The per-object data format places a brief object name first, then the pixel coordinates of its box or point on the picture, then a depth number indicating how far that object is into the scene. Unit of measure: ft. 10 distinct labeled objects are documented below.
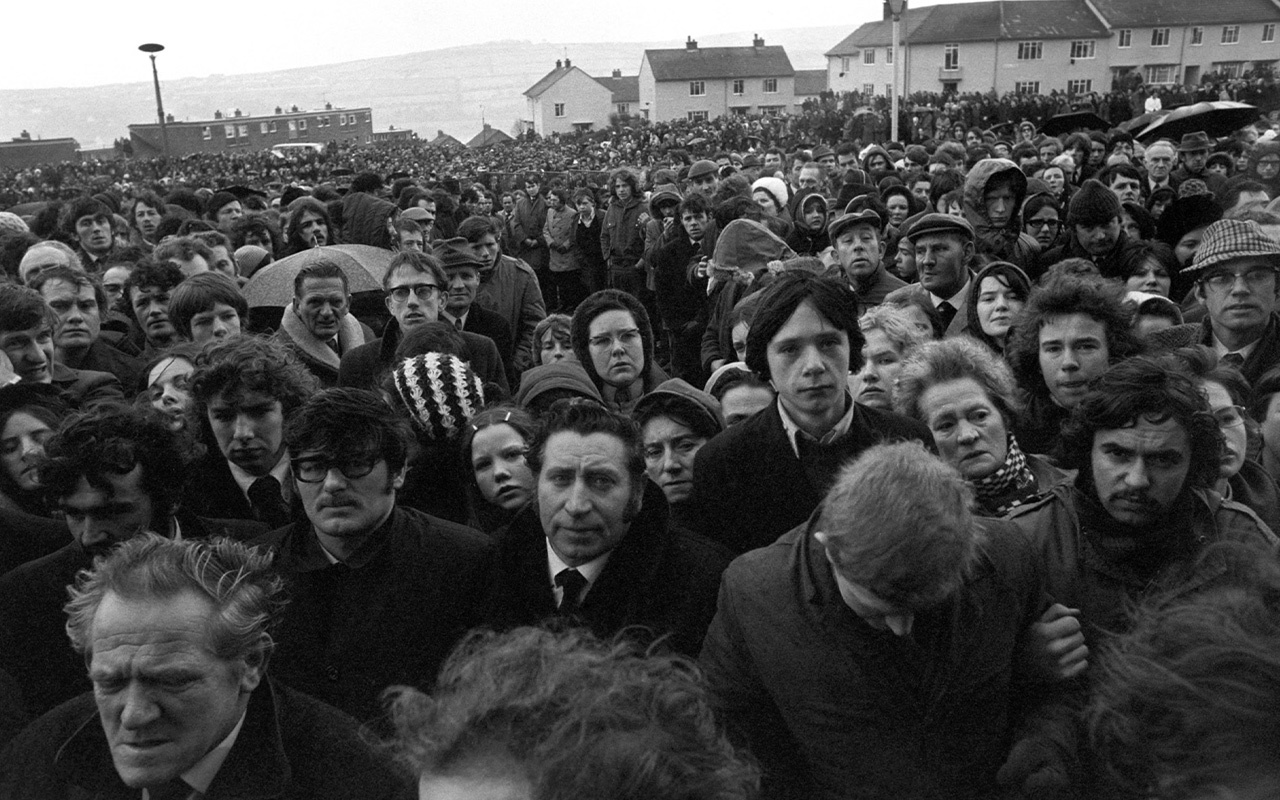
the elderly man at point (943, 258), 18.54
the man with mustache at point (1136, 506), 8.63
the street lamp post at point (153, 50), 65.57
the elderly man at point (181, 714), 6.93
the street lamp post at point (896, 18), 50.31
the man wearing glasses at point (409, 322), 16.26
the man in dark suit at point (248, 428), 12.21
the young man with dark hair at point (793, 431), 10.77
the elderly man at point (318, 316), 17.38
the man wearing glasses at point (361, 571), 9.41
